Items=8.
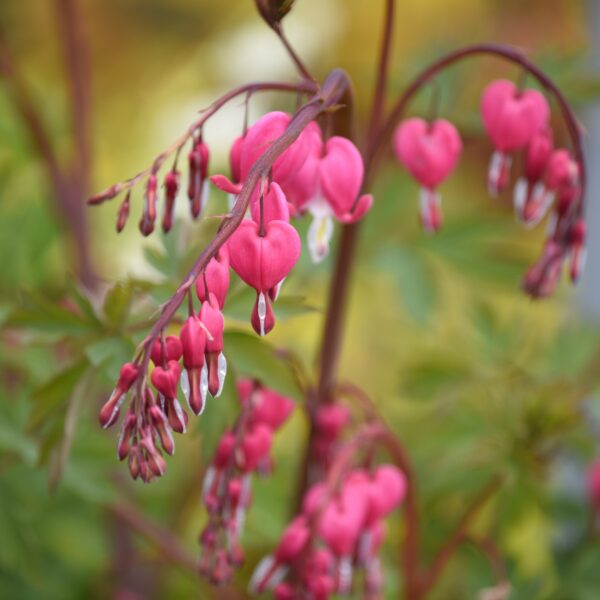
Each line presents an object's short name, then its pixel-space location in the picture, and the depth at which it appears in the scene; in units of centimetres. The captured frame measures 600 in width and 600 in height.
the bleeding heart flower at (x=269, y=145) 78
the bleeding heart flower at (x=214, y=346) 74
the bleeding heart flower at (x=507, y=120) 84
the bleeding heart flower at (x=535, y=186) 85
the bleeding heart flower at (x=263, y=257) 75
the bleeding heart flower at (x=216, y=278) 75
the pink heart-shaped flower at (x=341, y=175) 80
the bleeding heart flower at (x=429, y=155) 85
